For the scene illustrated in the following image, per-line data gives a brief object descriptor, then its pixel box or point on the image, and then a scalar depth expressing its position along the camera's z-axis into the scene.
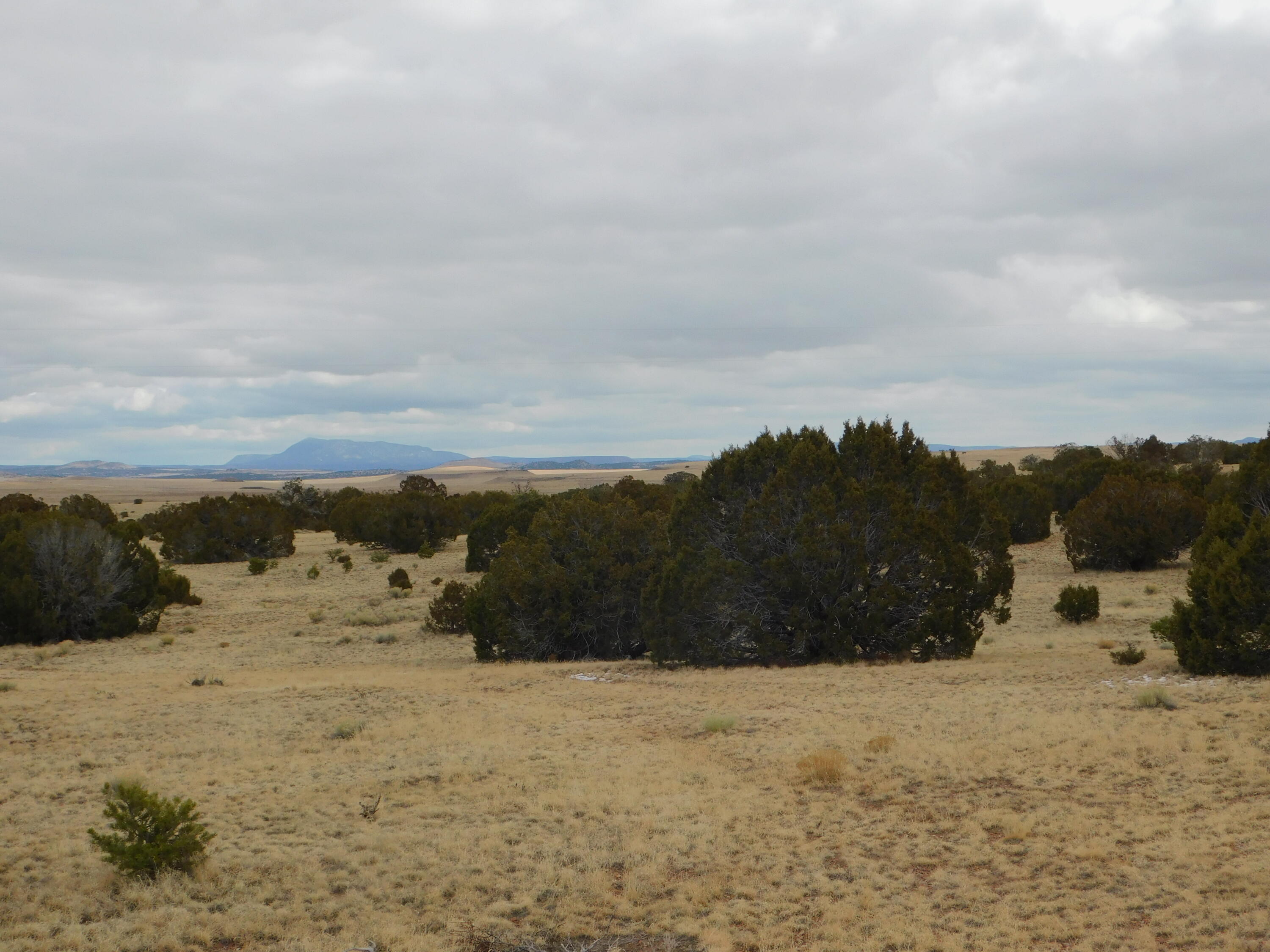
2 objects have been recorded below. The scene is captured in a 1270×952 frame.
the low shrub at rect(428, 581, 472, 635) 28.62
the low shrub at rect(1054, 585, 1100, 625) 24.27
